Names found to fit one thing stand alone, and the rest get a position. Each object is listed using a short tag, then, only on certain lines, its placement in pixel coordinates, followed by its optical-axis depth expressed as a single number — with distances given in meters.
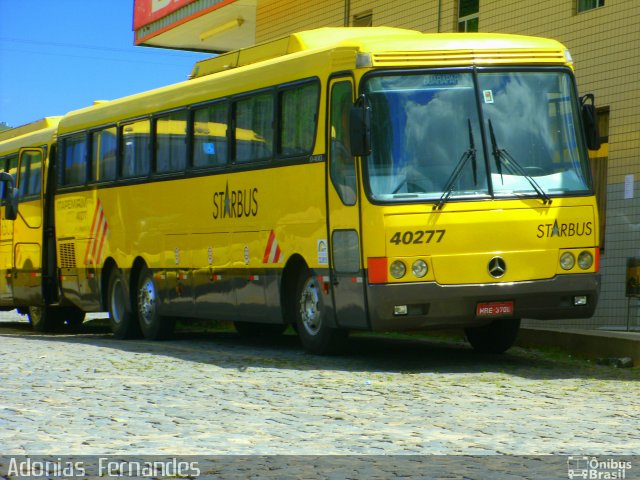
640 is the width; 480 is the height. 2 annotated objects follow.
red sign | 35.46
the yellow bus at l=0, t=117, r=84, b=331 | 24.39
